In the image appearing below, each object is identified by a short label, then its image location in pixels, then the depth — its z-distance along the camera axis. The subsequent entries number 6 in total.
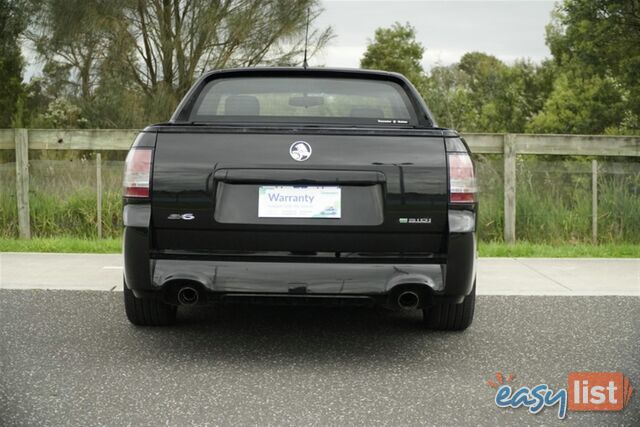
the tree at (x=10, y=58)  21.12
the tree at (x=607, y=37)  21.19
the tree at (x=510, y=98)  50.71
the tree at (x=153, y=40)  17.55
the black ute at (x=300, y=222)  4.04
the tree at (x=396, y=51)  52.06
